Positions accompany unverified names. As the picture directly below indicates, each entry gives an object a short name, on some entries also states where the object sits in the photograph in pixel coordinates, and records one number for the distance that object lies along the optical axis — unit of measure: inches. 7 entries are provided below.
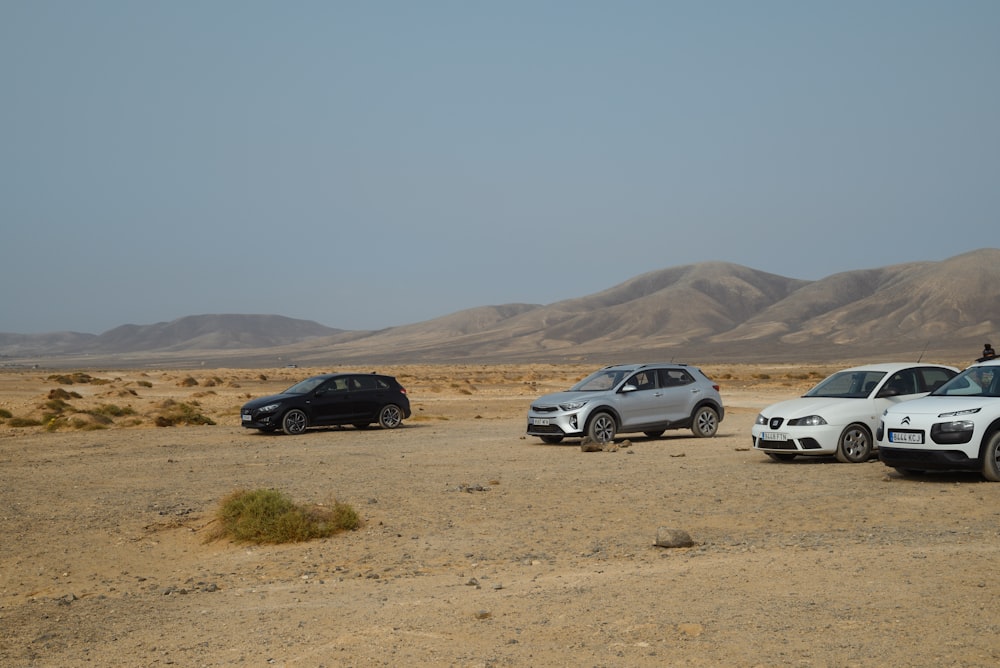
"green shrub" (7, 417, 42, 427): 1226.6
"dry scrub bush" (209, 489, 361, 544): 447.2
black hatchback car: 1013.2
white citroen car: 532.1
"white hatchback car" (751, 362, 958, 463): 648.4
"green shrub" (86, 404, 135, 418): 1304.1
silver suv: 824.9
